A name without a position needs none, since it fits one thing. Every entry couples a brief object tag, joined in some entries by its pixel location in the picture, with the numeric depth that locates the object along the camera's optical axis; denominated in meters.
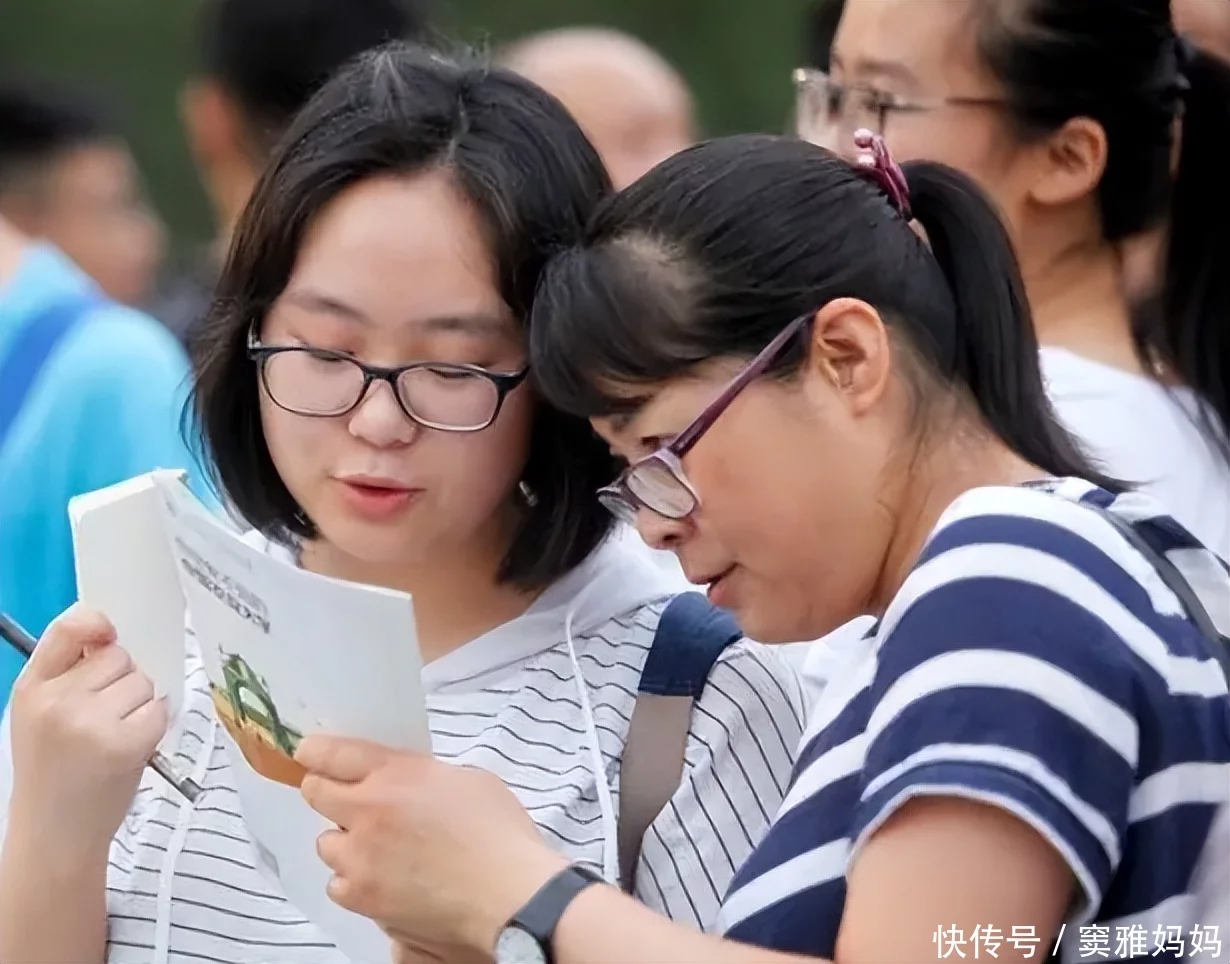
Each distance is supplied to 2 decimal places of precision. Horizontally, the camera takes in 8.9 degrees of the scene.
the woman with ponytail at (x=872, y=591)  3.64
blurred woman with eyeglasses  4.20
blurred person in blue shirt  4.45
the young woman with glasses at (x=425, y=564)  3.88
